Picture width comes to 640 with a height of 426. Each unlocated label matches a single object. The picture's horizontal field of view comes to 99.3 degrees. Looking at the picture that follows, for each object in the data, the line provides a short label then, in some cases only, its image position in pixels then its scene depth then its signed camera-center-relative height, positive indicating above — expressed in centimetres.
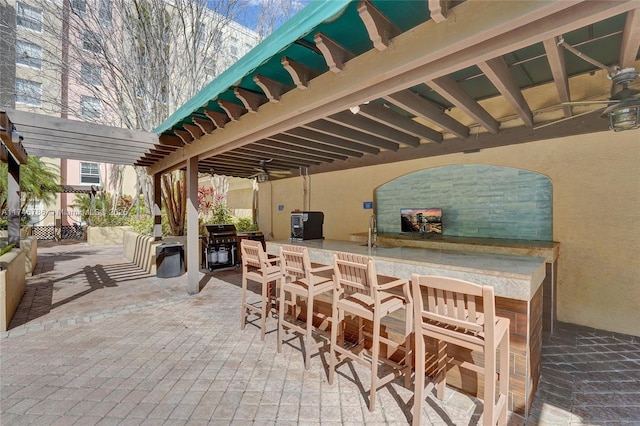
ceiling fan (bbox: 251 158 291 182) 633 +120
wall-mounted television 506 -15
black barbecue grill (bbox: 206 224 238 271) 708 -91
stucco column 510 -22
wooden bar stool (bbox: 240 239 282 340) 322 -74
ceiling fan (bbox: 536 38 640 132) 233 +102
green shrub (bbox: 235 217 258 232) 898 -42
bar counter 198 -58
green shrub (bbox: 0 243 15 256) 453 -62
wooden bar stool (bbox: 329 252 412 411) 212 -78
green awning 156 +121
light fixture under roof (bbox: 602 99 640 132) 249 +91
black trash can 634 -111
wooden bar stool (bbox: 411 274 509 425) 162 -76
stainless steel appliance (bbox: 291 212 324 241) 429 -21
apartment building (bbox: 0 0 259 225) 823 +526
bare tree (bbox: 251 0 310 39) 992 +739
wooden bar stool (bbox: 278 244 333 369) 266 -76
